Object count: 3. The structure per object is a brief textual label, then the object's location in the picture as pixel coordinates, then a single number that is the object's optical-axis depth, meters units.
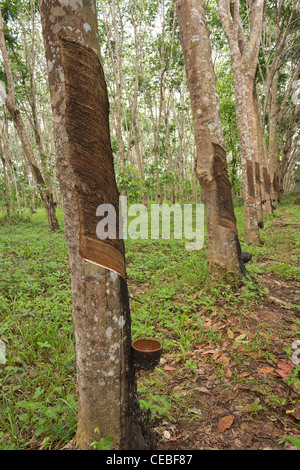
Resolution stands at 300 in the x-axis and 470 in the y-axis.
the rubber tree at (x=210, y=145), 3.86
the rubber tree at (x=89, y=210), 1.38
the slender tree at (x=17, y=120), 7.23
